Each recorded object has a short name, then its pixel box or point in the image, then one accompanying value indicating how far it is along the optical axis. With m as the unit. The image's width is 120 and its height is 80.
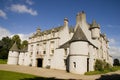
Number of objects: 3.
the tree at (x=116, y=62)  43.95
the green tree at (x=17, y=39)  49.00
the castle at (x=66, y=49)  16.68
